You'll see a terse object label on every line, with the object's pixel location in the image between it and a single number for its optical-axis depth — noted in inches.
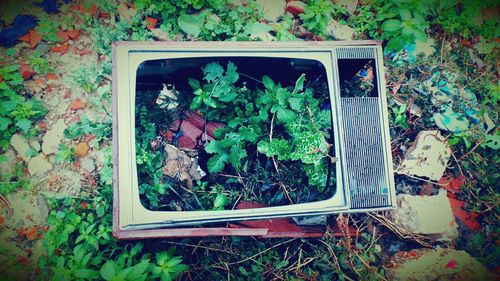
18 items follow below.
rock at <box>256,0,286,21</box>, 94.0
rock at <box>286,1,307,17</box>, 93.7
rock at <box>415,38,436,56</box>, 95.3
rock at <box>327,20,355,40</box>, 93.7
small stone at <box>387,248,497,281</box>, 81.4
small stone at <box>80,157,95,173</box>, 83.3
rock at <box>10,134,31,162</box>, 82.6
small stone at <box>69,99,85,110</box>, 86.6
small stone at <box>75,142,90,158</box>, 84.0
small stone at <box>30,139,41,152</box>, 83.3
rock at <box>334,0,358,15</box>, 97.1
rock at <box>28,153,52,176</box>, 82.2
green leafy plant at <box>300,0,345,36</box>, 89.6
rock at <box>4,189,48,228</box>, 79.2
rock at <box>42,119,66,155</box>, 83.6
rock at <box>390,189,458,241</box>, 84.0
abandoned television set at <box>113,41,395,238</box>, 62.1
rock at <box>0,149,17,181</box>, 81.0
